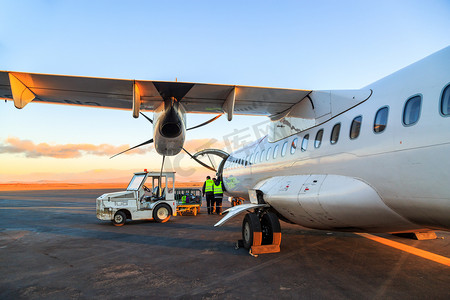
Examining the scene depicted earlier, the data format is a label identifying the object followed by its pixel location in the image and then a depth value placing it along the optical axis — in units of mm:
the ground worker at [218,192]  13403
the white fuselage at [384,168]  3143
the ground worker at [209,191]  13719
